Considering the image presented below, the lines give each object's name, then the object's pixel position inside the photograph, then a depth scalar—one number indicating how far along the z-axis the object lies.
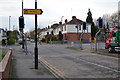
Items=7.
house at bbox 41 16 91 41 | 44.28
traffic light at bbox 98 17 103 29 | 15.49
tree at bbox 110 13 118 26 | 40.18
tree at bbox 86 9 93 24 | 58.71
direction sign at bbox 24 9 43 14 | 7.08
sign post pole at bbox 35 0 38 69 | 7.41
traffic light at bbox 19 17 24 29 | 12.68
